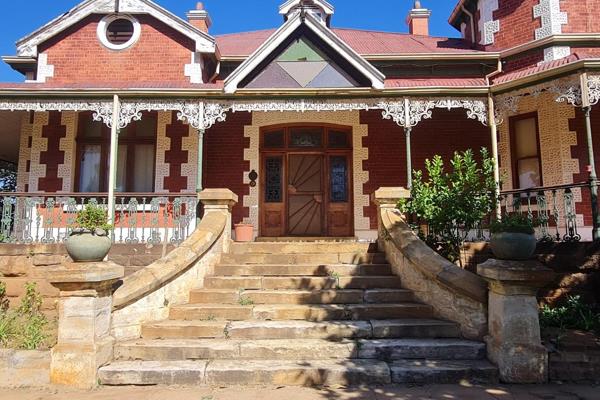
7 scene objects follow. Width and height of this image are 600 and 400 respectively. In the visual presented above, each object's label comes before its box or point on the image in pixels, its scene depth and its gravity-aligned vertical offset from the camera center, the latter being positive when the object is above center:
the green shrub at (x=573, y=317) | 5.12 -0.88
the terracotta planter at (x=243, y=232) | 8.59 +0.36
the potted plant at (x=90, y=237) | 4.24 +0.14
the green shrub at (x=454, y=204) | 6.53 +0.72
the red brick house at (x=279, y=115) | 8.30 +2.95
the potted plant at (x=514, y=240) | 4.14 +0.09
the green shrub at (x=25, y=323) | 4.66 -0.98
